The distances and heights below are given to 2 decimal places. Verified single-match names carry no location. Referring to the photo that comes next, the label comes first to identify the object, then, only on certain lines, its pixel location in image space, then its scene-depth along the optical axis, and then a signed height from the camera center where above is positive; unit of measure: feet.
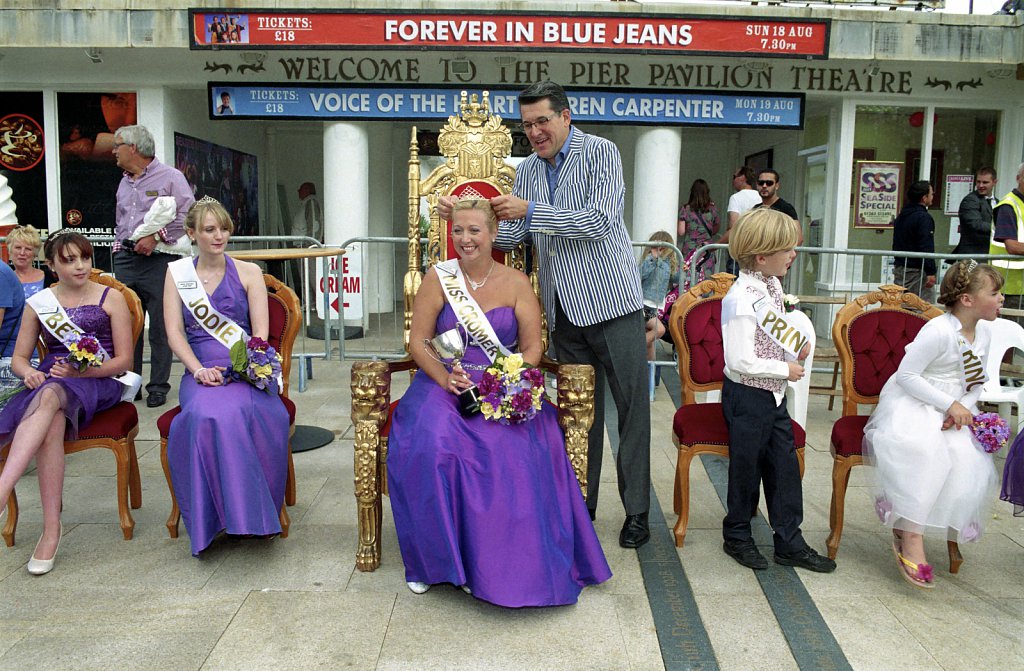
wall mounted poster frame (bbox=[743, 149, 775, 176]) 34.56 +3.93
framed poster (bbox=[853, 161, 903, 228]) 29.58 +2.18
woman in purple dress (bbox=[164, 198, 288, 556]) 10.40 -2.32
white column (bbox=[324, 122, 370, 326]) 28.68 +2.08
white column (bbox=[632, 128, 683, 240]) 28.14 +2.39
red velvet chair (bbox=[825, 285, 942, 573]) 12.14 -1.31
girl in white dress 10.00 -2.21
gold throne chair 10.26 -1.03
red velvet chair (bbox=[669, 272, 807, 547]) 12.41 -1.36
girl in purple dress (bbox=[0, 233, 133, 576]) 10.61 -2.00
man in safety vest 18.21 +0.48
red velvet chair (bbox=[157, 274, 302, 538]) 12.49 -1.26
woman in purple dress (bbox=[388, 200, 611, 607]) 9.11 -2.85
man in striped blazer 10.59 -0.10
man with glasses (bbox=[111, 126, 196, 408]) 18.12 +0.16
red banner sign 24.73 +6.38
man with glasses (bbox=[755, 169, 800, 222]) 21.83 +1.60
